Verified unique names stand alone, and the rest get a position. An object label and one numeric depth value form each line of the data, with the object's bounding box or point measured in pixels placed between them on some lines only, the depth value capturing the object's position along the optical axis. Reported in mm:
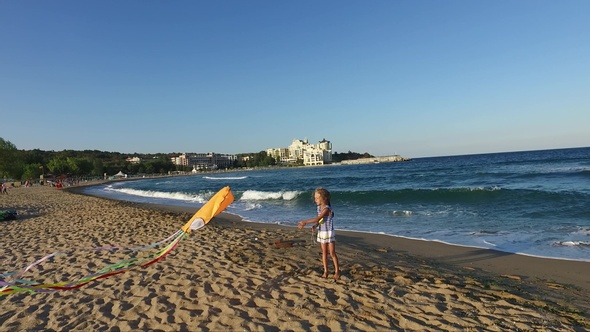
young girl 5250
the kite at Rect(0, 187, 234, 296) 5004
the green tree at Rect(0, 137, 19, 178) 60750
